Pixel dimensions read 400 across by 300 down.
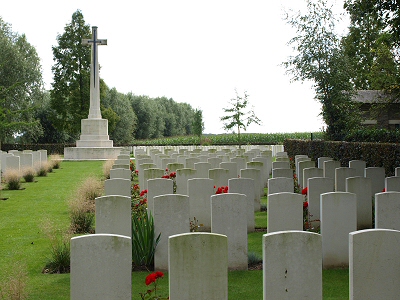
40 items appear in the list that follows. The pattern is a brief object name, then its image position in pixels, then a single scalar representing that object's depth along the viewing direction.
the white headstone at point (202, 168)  14.12
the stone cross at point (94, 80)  35.00
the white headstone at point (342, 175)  11.62
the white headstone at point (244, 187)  9.52
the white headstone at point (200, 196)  9.49
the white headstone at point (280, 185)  9.66
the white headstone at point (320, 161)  15.66
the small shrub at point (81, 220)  9.90
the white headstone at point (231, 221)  6.94
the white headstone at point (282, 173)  11.95
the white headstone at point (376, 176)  11.62
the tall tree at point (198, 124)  54.06
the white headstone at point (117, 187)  9.55
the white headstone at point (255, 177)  11.72
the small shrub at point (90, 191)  12.66
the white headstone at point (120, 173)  12.04
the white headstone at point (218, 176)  12.27
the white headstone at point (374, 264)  4.61
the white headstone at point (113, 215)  6.90
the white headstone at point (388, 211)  6.91
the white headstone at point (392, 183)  9.40
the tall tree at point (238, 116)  37.06
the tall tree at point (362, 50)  43.69
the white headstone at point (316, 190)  9.36
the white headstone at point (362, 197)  9.49
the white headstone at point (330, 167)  13.56
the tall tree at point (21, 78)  44.12
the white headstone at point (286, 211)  7.12
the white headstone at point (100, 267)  4.61
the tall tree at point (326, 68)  25.98
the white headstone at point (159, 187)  9.08
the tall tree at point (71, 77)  49.00
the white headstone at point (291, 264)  4.59
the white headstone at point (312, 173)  11.73
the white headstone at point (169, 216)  6.82
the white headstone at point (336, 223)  6.99
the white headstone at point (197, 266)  4.65
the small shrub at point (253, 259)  7.45
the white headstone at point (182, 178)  11.97
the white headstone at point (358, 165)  13.80
